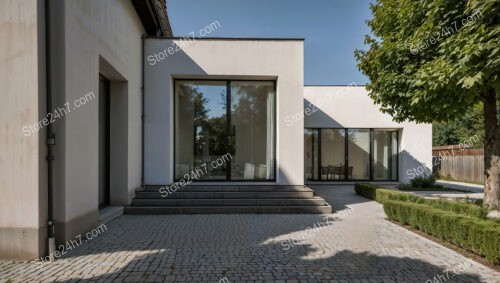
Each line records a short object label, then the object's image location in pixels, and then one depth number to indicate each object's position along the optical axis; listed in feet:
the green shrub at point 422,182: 41.96
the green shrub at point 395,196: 23.86
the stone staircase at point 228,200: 24.97
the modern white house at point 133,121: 13.76
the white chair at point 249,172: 30.91
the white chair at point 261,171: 30.93
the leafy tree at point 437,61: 17.30
